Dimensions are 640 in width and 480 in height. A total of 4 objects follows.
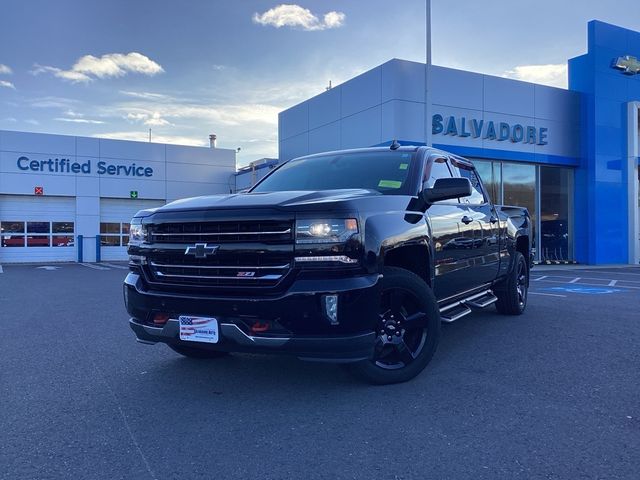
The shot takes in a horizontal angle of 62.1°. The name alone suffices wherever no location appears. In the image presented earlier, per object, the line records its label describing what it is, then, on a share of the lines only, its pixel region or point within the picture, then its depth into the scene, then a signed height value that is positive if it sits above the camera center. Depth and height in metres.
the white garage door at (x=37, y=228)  26.19 +0.38
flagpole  16.65 +4.41
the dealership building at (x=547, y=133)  19.06 +4.02
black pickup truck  3.60 -0.24
